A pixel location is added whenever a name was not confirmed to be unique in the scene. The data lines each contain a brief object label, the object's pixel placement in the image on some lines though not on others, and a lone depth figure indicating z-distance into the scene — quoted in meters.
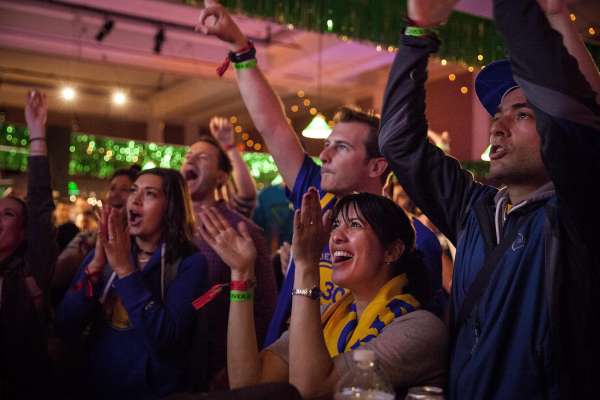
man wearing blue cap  1.17
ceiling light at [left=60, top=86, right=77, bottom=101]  9.64
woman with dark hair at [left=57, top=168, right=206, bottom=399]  2.09
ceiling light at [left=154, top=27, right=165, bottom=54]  8.23
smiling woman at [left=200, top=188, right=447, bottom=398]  1.49
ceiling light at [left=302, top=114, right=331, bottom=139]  4.90
